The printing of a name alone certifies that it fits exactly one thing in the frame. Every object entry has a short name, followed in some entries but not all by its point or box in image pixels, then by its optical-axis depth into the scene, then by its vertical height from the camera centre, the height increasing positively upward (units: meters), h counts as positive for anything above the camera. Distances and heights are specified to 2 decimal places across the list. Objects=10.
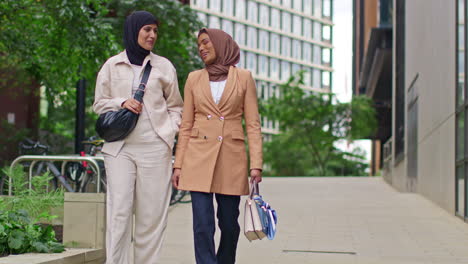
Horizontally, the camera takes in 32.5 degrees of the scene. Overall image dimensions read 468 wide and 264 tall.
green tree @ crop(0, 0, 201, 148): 12.29 +1.78
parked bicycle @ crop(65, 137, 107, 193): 11.37 -0.34
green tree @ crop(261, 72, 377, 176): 50.09 +2.42
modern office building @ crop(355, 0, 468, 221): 11.97 +1.10
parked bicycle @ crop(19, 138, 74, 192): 11.27 -0.25
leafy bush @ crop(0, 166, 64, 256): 6.06 -0.55
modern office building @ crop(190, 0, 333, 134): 96.81 +15.65
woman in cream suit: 5.24 -0.01
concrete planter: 6.72 -0.60
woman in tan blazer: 5.21 +0.10
